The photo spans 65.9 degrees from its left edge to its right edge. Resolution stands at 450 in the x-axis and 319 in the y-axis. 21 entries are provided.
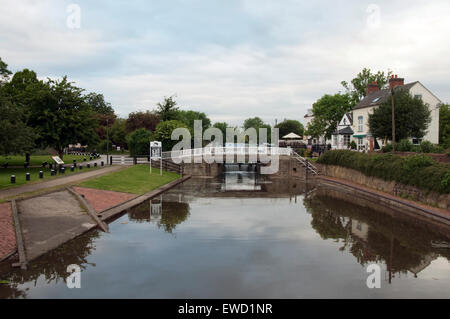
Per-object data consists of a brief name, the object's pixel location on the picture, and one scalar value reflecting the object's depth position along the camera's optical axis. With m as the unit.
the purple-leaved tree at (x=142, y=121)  62.69
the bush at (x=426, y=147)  27.58
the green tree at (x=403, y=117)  33.44
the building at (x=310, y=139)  69.76
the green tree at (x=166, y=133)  44.03
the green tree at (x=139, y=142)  45.25
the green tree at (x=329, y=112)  61.66
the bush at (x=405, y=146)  29.09
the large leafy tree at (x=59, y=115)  32.38
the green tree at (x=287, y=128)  102.12
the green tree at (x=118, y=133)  69.81
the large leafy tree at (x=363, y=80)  63.84
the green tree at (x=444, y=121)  50.56
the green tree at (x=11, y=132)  20.78
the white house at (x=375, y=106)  42.66
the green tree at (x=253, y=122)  154.12
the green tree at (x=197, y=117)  97.44
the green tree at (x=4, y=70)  32.12
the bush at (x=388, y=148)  30.84
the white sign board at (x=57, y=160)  28.75
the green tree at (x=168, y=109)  52.44
